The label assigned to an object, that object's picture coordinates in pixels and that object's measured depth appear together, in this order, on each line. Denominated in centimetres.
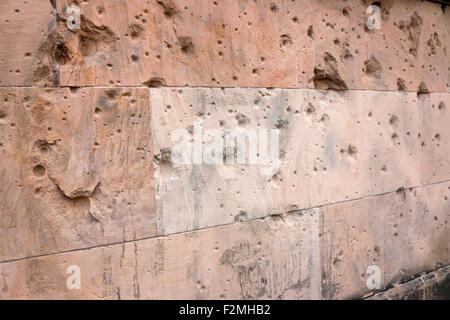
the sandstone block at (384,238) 311
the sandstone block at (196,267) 217
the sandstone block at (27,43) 203
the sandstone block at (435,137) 362
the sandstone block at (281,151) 247
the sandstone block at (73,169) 206
